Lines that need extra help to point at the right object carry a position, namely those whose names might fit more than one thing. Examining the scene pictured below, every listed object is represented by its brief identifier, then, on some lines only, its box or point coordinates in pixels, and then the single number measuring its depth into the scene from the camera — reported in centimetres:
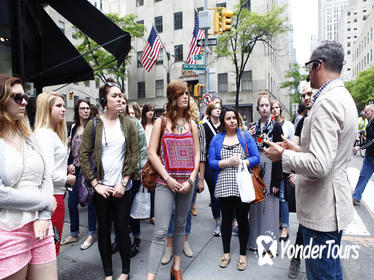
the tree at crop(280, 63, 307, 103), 3303
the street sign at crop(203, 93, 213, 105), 1271
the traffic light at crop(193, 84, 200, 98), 1320
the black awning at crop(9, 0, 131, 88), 462
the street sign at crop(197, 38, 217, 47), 1222
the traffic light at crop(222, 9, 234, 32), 1164
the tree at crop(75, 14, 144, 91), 2384
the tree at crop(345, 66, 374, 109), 3712
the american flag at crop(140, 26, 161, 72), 1661
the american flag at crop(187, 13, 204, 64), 1495
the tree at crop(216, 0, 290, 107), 2198
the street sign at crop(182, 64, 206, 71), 1107
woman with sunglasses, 173
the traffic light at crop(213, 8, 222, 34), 1191
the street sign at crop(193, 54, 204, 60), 1230
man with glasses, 183
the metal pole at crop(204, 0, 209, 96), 1227
